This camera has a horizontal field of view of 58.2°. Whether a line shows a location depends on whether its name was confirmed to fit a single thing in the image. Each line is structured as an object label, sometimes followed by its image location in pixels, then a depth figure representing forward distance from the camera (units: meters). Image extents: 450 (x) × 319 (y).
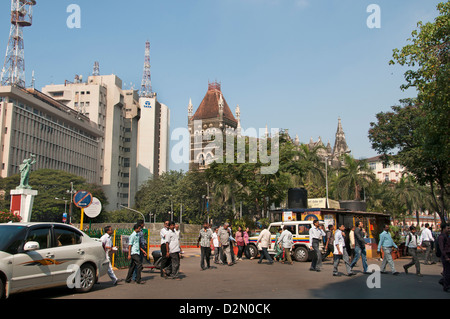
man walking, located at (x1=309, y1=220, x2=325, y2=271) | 13.95
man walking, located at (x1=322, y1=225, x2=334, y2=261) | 16.44
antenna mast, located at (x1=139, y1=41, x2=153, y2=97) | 130.88
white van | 18.47
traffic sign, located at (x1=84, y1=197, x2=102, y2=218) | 14.33
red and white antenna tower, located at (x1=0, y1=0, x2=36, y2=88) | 76.19
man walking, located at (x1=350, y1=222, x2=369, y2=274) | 13.15
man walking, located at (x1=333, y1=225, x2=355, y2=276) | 12.69
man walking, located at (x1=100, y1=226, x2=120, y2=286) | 10.75
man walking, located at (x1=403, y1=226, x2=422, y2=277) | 12.98
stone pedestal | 28.23
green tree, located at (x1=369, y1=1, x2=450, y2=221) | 16.11
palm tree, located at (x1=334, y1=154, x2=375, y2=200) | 43.66
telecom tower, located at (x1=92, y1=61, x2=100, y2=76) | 112.31
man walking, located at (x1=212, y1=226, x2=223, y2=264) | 16.99
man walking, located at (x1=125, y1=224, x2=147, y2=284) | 10.99
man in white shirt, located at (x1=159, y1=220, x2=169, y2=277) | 12.16
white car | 7.68
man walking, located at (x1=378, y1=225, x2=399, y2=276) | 13.02
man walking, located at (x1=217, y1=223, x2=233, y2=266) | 16.70
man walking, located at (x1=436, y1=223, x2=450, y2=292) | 9.88
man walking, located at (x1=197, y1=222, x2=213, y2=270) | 15.10
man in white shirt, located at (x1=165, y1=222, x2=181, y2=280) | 12.05
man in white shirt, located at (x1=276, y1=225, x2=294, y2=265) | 17.09
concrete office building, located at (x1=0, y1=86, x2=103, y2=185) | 69.81
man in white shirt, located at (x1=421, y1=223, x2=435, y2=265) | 17.28
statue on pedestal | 28.80
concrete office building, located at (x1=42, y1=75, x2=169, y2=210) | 103.38
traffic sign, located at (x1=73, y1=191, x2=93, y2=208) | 13.75
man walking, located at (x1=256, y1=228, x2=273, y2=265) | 17.20
